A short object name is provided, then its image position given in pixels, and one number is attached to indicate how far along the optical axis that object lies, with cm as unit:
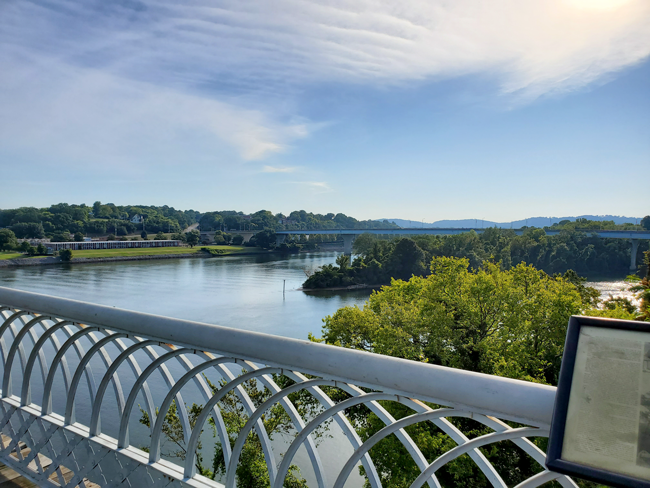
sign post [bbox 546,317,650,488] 50
